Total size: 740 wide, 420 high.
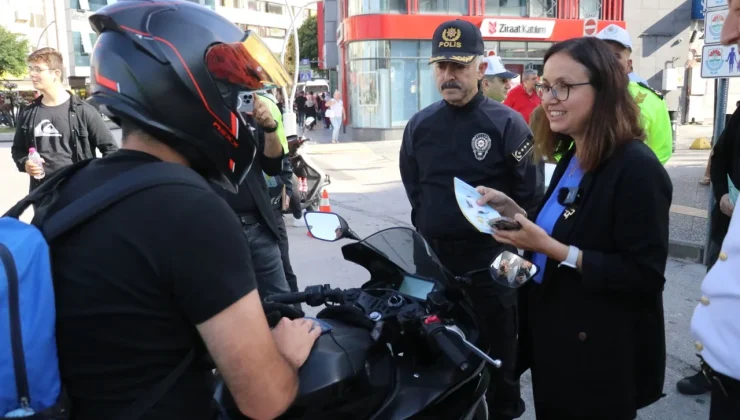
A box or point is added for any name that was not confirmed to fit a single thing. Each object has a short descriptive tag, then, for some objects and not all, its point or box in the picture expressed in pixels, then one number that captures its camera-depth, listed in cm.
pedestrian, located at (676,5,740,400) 148
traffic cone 805
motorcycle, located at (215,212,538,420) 150
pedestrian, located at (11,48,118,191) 509
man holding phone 339
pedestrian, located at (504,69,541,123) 739
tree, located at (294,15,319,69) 5531
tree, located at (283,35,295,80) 5508
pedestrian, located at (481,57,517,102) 648
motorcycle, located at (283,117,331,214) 845
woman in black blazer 198
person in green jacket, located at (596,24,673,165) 371
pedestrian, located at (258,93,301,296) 430
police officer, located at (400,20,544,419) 301
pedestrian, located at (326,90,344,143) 2023
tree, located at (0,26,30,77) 3862
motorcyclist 114
